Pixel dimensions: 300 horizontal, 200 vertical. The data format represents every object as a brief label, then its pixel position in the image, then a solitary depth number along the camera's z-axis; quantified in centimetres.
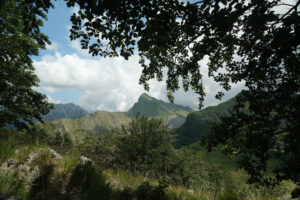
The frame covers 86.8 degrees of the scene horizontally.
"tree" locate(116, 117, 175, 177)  1251
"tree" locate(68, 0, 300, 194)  217
